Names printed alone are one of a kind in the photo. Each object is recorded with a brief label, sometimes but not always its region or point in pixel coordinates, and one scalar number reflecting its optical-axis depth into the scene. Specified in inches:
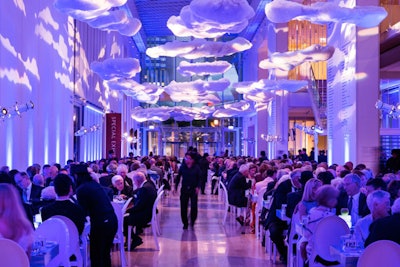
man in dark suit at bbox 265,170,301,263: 341.1
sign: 967.6
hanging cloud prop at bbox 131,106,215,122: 1087.6
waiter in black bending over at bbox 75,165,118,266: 270.1
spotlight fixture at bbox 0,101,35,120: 410.0
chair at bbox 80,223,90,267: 280.7
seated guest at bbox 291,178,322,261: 280.2
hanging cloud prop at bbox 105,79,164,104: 768.9
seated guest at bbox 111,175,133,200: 413.1
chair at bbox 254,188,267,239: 419.8
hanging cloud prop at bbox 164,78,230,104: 766.9
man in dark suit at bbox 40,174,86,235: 241.9
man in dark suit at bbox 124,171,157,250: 386.0
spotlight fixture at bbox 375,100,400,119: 487.8
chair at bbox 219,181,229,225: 517.8
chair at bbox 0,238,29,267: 171.0
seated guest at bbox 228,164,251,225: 497.7
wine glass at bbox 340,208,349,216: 317.7
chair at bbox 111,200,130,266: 315.3
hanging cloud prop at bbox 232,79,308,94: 709.9
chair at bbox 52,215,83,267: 236.8
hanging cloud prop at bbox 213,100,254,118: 1071.0
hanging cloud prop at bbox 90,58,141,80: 594.2
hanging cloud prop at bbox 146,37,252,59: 589.6
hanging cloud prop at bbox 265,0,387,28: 437.4
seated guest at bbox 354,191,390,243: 202.8
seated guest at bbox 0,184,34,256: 172.2
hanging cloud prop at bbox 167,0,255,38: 401.1
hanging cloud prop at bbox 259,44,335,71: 578.6
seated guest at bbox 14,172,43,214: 367.9
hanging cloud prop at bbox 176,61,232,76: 703.1
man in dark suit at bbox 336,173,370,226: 290.0
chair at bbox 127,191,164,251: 389.4
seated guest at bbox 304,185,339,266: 251.1
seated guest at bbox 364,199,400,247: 185.2
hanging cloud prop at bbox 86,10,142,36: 472.7
